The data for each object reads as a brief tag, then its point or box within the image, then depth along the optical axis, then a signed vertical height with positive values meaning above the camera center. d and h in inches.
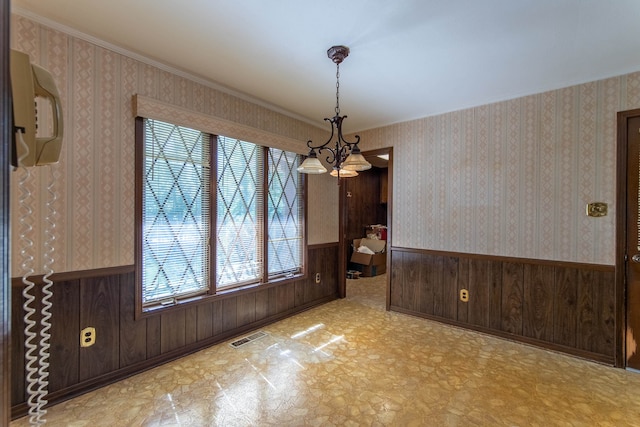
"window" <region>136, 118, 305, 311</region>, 98.0 -0.5
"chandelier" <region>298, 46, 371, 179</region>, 88.0 +16.5
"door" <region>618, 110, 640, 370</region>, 98.6 -5.6
